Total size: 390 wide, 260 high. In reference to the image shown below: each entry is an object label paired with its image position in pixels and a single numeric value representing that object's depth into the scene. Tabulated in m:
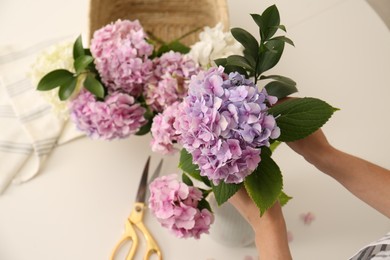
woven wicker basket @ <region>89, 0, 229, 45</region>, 0.94
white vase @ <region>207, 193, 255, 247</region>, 0.64
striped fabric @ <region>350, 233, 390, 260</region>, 0.46
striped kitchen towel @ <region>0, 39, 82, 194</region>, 0.78
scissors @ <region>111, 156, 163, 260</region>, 0.71
